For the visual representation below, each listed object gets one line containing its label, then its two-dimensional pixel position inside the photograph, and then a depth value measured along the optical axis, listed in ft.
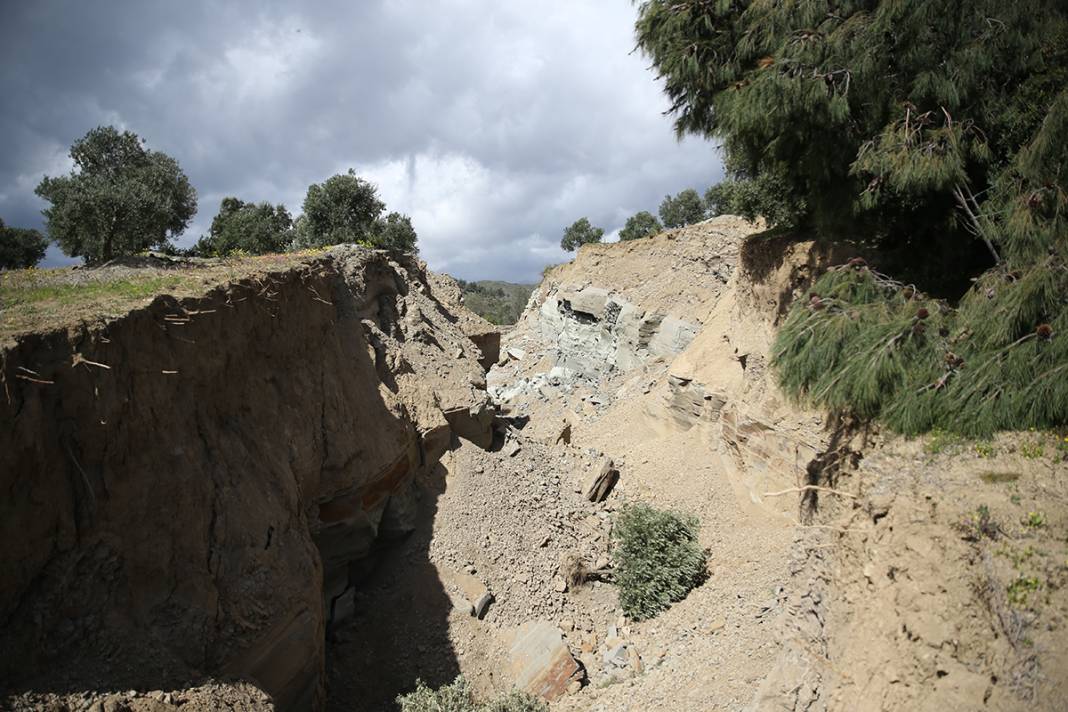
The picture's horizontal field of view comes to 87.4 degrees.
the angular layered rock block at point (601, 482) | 45.70
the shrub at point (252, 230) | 93.25
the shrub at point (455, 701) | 26.09
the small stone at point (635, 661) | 29.68
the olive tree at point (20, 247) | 87.97
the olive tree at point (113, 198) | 44.37
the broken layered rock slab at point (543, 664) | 29.99
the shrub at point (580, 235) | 155.33
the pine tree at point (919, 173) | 17.87
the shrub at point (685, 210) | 146.30
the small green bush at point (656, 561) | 34.01
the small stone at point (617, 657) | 30.69
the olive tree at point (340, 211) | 83.82
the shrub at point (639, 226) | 142.72
